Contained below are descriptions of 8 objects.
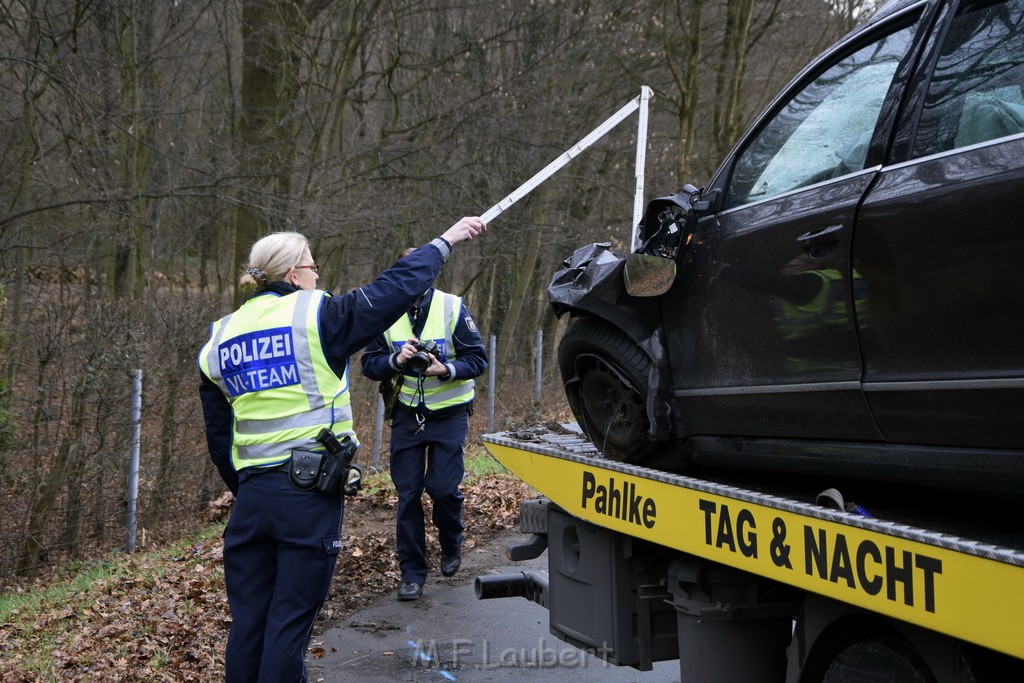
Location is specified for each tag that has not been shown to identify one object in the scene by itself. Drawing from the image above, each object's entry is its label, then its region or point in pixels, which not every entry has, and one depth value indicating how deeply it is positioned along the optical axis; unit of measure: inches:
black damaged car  109.8
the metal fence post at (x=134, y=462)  355.3
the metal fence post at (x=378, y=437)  490.7
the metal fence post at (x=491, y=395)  601.0
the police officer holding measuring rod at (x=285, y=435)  156.3
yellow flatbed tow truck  100.7
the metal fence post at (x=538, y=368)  693.3
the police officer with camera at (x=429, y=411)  262.2
